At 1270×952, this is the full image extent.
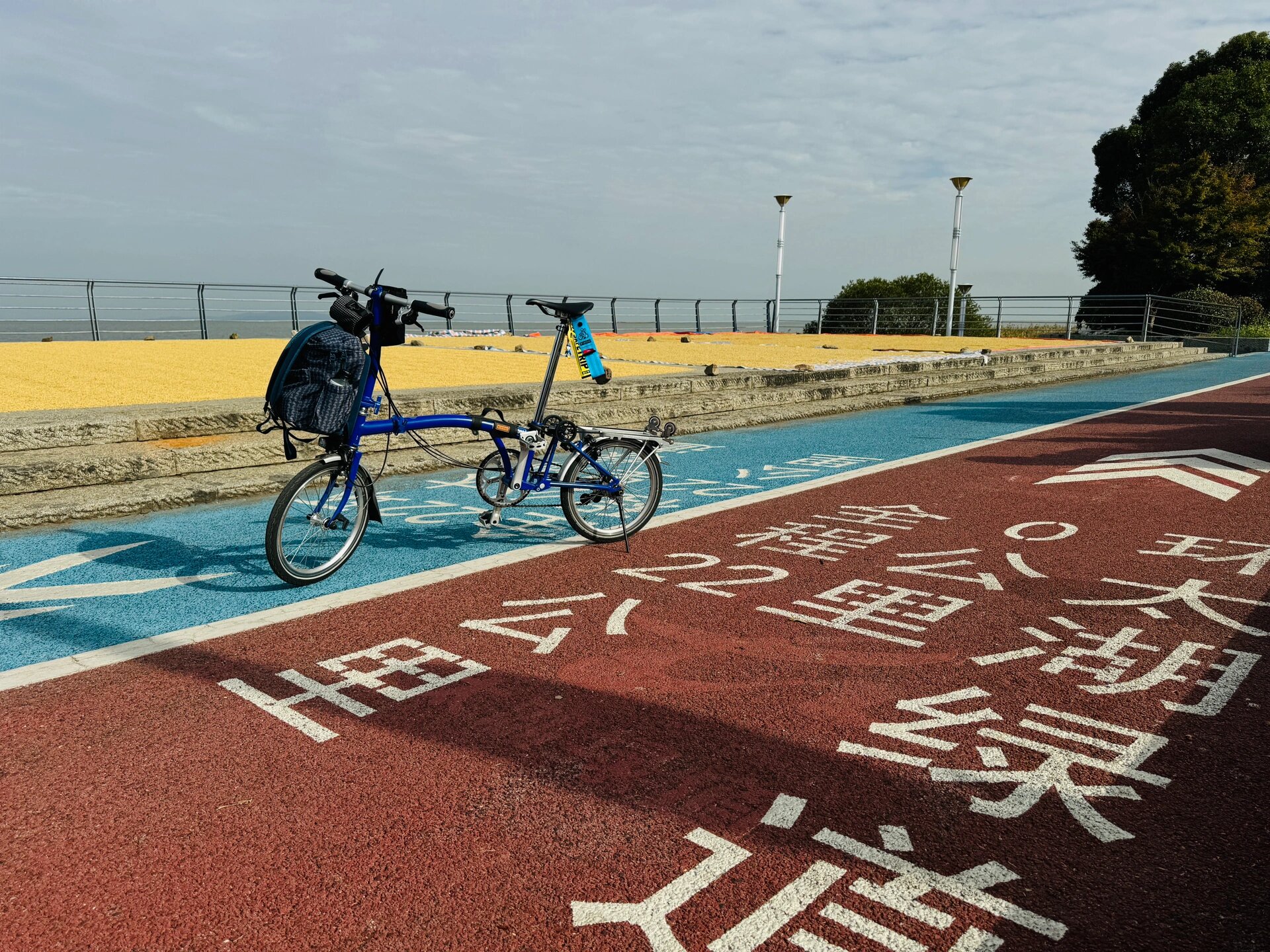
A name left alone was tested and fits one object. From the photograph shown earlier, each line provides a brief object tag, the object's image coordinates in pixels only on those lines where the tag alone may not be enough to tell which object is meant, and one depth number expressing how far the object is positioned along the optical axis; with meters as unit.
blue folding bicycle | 4.43
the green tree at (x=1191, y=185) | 31.42
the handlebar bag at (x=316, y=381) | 4.17
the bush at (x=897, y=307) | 32.75
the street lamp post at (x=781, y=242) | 31.52
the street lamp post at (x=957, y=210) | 30.06
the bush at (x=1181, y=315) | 29.08
